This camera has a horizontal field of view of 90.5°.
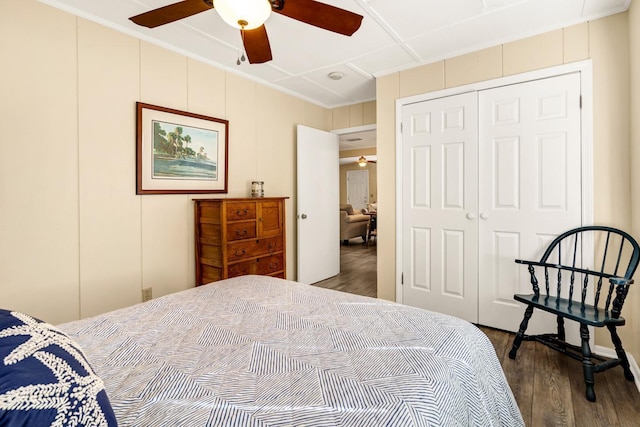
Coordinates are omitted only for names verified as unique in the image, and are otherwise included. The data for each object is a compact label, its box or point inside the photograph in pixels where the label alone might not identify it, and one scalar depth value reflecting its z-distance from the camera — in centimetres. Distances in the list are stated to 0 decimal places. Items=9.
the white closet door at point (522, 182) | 241
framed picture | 260
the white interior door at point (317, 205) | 400
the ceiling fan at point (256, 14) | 149
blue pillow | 45
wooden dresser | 276
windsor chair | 186
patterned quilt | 75
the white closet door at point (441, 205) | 285
